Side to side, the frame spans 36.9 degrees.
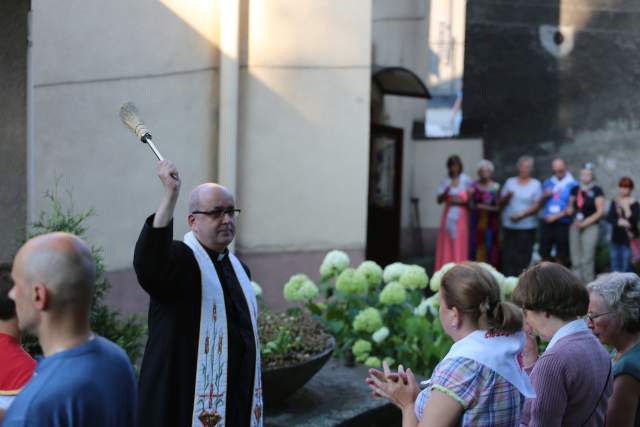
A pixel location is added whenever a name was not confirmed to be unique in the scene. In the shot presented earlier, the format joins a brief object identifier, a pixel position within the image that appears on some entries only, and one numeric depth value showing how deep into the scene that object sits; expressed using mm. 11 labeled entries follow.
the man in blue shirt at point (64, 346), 2283
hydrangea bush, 7066
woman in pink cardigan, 3484
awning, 13773
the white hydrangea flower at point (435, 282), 6852
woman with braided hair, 3221
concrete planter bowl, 5550
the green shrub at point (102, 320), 5191
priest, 3812
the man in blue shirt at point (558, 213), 12406
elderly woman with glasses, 3895
